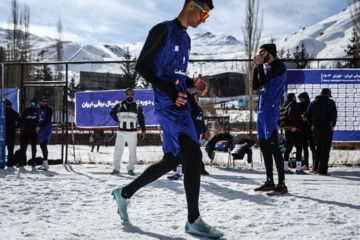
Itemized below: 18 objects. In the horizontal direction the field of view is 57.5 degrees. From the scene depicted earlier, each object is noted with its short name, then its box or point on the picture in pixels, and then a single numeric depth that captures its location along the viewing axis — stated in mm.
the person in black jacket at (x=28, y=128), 8008
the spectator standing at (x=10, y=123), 8156
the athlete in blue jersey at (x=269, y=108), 4168
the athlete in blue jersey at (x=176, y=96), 2410
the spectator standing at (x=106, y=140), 19000
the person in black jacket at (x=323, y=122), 6500
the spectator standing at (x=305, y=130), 7410
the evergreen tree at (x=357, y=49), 21100
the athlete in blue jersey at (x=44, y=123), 7996
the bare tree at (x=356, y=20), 21125
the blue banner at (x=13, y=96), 8945
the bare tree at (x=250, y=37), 20750
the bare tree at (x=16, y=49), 25750
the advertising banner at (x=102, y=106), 8727
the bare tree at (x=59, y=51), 35278
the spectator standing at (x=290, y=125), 6973
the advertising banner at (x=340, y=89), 8000
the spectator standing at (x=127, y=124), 6809
